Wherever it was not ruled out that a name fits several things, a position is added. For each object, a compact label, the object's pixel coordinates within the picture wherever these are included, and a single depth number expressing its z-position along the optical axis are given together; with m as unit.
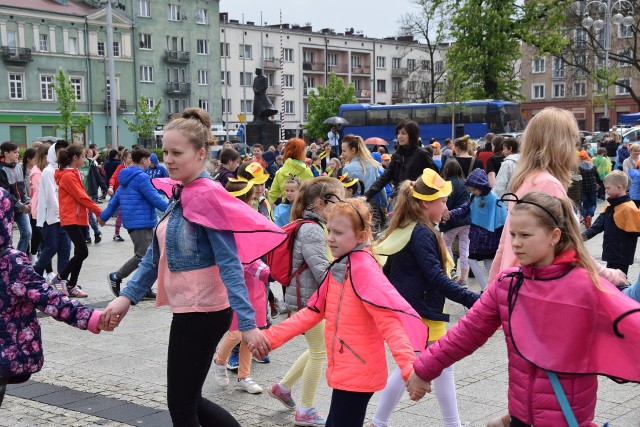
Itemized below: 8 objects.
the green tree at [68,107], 51.69
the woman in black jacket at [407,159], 9.41
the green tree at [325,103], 78.50
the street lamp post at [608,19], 34.19
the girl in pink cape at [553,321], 3.04
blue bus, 42.53
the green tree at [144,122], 63.36
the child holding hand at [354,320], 3.98
